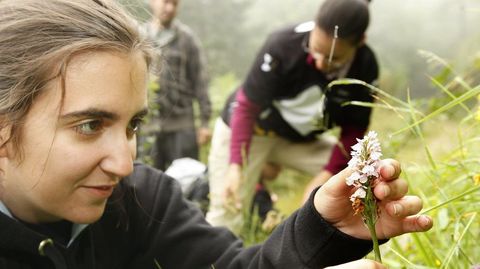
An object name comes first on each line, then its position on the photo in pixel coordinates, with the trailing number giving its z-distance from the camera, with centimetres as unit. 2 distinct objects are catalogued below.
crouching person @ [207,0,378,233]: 302
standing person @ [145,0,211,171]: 528
